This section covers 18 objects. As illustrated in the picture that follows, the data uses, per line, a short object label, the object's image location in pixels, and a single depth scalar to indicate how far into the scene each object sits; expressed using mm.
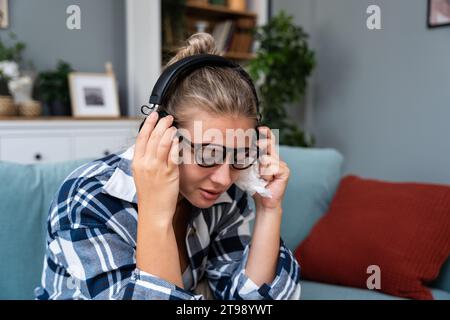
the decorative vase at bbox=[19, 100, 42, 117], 2164
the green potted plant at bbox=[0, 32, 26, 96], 2123
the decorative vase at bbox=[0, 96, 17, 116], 2068
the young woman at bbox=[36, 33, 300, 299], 563
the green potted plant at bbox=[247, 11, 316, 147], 2256
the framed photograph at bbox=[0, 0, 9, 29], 2246
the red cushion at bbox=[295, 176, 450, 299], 1018
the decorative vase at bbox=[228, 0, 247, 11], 2797
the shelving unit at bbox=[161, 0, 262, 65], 2770
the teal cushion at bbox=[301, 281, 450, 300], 1028
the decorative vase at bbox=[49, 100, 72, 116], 2320
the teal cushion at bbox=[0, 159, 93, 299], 886
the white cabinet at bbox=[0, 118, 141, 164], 2031
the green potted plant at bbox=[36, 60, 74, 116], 2324
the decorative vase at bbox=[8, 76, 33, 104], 2172
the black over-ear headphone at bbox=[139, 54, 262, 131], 599
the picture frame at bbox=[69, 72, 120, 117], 2354
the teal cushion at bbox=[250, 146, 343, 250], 1234
